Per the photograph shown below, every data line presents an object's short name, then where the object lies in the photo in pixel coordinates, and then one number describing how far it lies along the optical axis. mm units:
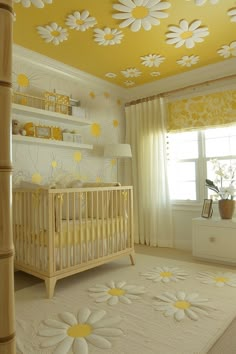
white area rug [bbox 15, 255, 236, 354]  1421
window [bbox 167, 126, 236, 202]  3336
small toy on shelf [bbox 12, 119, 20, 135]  2653
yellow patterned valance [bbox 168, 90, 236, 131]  3197
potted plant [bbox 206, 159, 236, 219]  2914
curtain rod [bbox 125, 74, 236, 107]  3177
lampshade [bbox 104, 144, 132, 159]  3471
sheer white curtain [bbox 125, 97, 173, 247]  3664
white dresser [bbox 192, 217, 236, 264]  2760
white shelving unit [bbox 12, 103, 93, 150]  2629
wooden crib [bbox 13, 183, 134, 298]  2115
